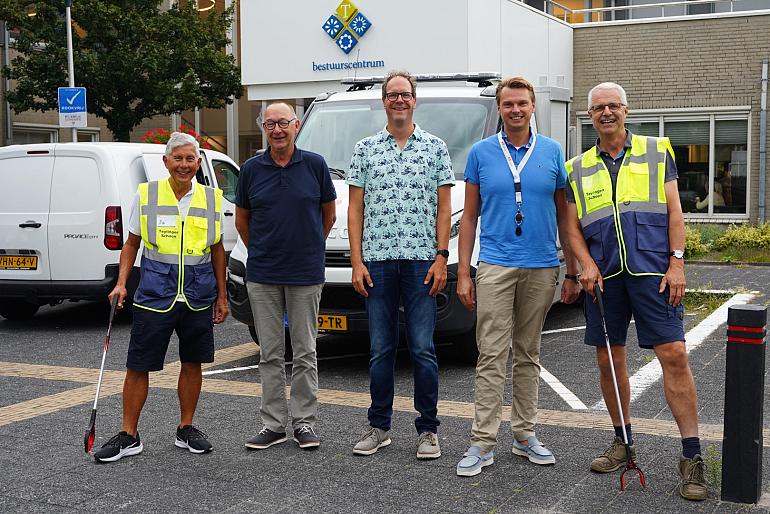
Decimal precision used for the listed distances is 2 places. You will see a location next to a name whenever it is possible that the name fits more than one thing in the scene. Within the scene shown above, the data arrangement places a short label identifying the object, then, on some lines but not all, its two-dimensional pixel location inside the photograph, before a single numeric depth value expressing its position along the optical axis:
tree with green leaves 25.38
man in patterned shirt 5.53
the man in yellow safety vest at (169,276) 5.63
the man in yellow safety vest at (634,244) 4.95
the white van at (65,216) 10.16
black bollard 4.63
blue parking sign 18.33
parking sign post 21.62
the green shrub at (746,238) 17.52
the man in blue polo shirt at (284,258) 5.76
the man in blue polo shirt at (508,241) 5.29
